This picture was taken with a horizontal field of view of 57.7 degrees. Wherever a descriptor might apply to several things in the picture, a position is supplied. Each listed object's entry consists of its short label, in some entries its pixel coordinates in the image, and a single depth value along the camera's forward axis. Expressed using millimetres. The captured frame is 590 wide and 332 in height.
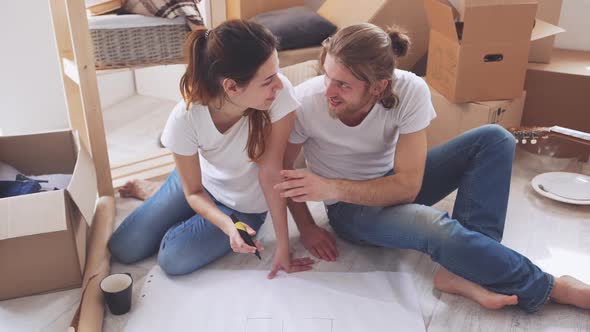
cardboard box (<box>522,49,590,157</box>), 1970
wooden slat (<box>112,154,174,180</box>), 1935
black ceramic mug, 1235
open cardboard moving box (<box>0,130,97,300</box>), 1227
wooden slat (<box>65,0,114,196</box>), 1565
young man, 1204
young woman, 1169
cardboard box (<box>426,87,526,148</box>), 1823
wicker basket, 1734
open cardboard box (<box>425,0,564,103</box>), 1703
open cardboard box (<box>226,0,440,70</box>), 2062
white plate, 1715
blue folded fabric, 1354
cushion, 2070
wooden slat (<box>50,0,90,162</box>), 1779
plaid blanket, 1793
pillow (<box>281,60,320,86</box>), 1893
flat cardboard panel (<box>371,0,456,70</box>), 2078
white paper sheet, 1218
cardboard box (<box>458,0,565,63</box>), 2008
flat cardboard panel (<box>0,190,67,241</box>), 1211
